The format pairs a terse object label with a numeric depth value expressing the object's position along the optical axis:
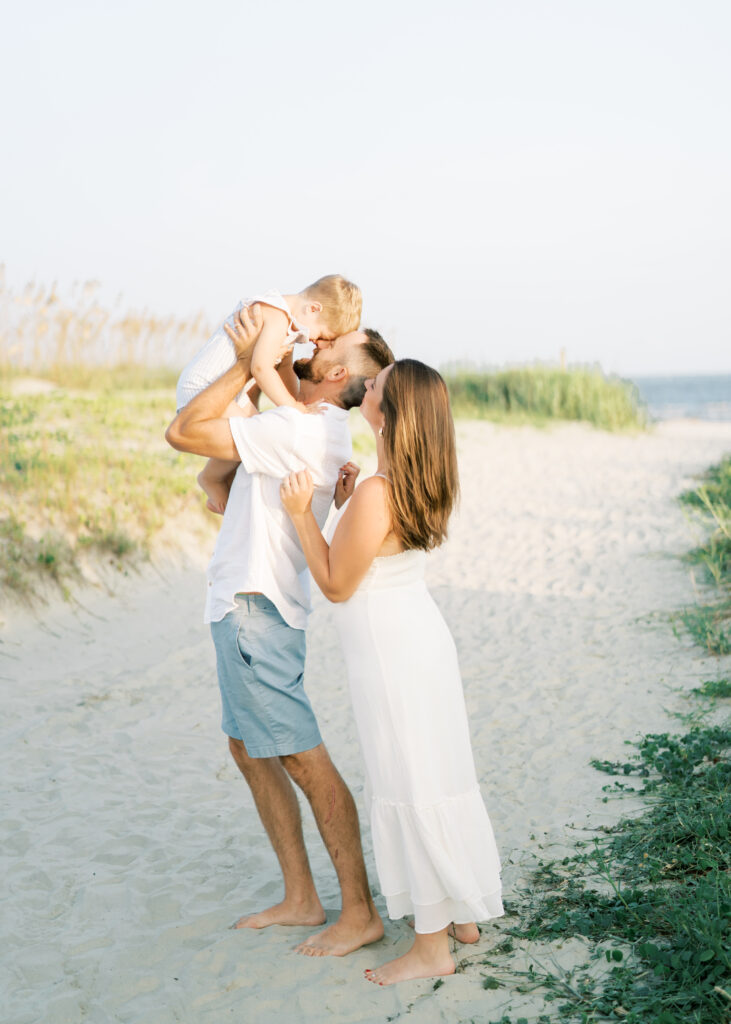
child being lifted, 3.01
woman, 2.83
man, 2.91
